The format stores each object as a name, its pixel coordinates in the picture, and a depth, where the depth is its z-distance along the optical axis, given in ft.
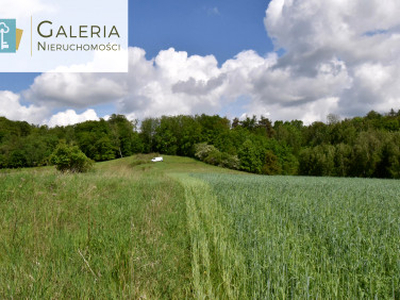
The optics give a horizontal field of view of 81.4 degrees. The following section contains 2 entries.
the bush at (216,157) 209.46
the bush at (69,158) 147.64
